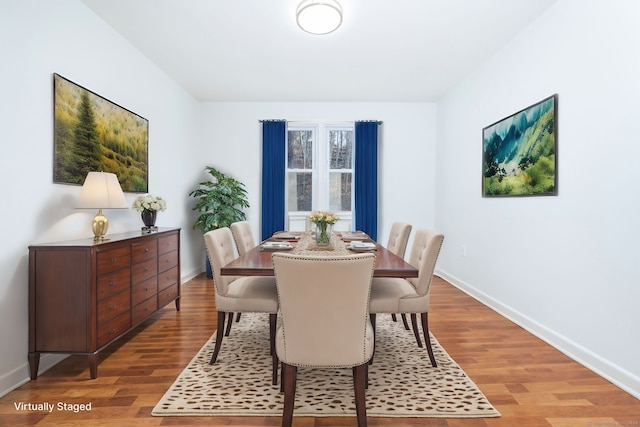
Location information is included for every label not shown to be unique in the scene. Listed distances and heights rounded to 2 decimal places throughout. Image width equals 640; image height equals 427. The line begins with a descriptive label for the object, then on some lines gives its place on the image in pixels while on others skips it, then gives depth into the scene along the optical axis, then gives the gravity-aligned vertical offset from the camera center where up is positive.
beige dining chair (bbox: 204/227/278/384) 2.31 -0.60
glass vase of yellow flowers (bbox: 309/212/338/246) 2.68 -0.12
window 5.64 +0.63
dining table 1.92 -0.30
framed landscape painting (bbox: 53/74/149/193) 2.50 +0.61
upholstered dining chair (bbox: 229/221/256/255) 3.19 -0.25
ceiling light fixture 2.55 +1.48
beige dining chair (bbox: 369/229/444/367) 2.31 -0.58
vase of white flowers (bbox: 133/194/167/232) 3.28 +0.01
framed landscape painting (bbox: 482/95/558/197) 2.85 +0.55
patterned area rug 1.87 -1.09
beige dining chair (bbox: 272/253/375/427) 1.54 -0.49
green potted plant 4.85 +0.10
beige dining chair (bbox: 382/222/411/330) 3.23 -0.28
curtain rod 5.49 +1.45
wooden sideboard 2.16 -0.58
